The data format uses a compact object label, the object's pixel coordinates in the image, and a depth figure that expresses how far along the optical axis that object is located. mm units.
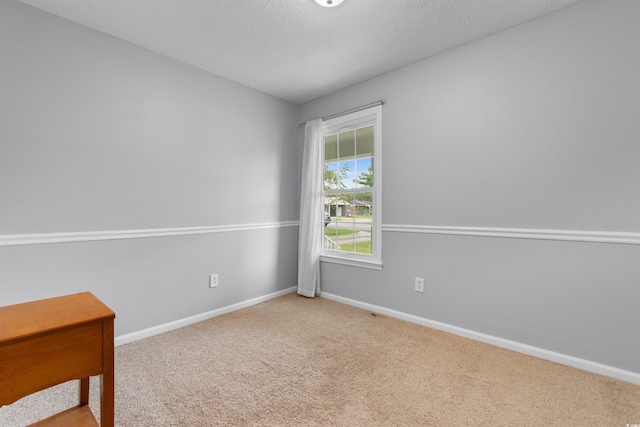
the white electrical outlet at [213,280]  2799
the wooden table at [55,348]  853
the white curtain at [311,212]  3381
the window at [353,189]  2951
